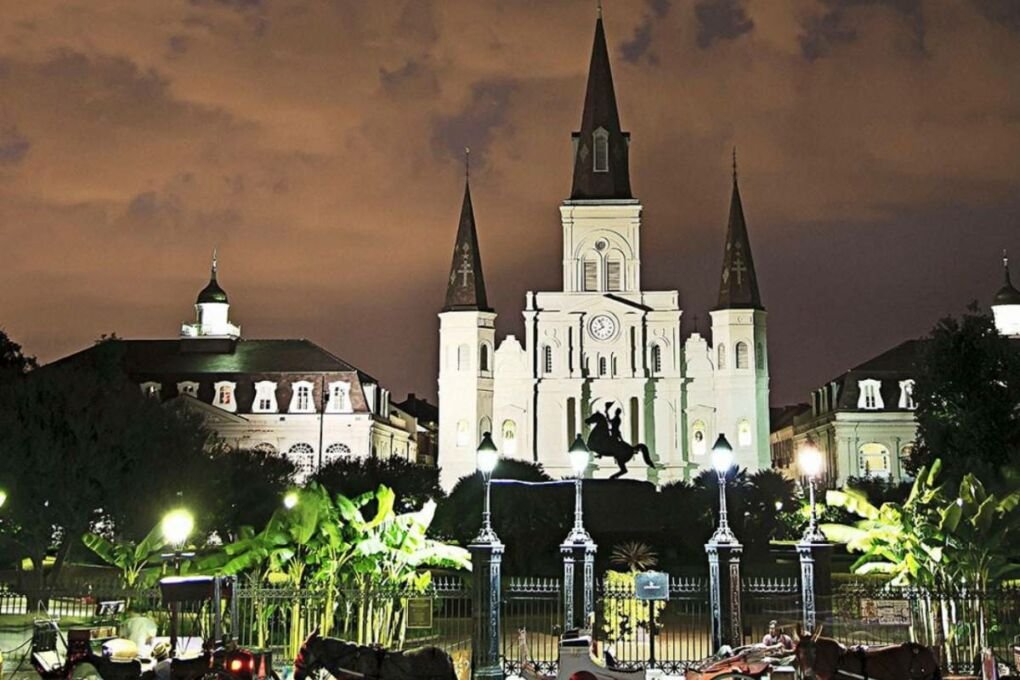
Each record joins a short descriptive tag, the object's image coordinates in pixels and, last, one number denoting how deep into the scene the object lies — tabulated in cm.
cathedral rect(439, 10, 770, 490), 6912
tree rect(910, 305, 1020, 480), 3344
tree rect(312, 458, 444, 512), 4866
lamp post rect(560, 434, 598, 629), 1602
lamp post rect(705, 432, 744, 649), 1593
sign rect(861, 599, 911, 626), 1717
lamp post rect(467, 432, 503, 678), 1523
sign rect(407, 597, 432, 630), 2027
